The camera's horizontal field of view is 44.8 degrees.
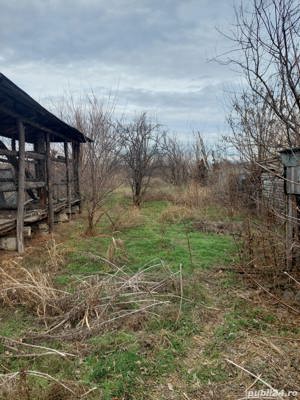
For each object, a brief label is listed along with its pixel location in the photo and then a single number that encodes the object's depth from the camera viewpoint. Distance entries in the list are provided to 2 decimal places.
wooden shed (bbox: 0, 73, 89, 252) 6.98
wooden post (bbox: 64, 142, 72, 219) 11.66
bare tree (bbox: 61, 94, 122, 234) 9.30
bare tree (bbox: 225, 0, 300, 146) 4.52
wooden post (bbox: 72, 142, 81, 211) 13.73
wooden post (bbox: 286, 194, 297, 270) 4.93
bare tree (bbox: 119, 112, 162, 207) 16.53
